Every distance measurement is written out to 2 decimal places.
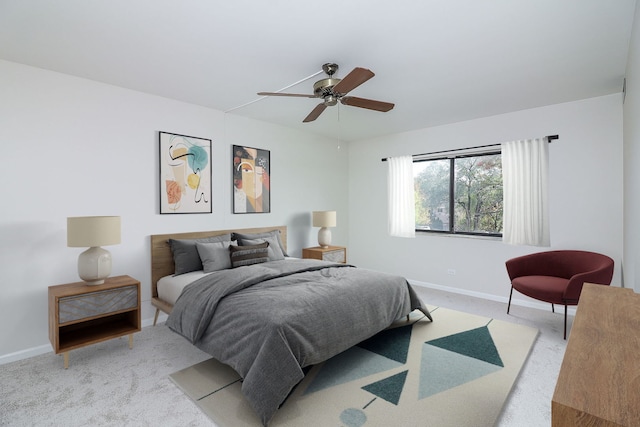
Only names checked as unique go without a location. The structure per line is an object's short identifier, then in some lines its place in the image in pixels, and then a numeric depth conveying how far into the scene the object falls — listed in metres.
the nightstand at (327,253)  4.72
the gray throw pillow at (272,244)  3.86
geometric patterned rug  1.95
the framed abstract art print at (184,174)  3.60
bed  1.98
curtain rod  3.79
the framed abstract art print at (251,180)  4.26
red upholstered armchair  3.02
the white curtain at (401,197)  5.13
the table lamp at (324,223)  4.88
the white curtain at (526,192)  3.88
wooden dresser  0.61
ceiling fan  2.39
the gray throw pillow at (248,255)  3.56
